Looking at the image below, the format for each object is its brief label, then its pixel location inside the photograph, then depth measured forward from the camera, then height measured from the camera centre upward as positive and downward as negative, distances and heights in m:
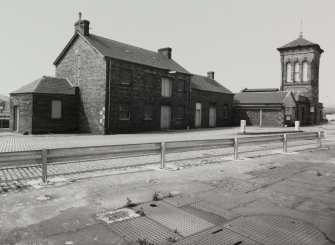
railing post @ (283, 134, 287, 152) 14.11 -0.99
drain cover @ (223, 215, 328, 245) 4.32 -1.69
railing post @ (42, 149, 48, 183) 7.19 -1.12
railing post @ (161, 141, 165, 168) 9.59 -1.14
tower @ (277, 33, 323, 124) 47.38 +8.22
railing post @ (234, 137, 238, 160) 11.72 -1.09
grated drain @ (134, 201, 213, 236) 4.66 -1.67
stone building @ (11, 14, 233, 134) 24.78 +2.85
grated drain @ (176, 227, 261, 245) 4.17 -1.70
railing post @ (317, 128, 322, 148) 16.86 -0.93
